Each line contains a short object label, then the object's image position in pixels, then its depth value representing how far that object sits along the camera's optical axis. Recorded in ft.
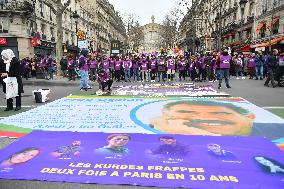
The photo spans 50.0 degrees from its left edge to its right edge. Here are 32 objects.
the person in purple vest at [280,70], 49.31
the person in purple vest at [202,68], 67.21
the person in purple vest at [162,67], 68.59
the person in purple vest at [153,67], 70.38
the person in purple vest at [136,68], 72.00
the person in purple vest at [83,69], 48.49
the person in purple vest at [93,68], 71.46
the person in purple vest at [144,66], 70.37
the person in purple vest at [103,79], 46.34
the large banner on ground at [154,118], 20.90
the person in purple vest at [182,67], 72.90
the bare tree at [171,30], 227.08
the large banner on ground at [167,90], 39.74
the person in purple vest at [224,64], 46.55
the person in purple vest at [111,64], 70.99
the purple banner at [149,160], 12.33
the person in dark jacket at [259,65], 67.01
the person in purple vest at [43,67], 82.97
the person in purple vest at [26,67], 81.49
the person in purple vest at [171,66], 69.10
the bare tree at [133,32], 274.36
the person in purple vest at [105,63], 64.04
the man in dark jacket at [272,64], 49.62
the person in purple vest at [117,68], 70.08
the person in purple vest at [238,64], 78.84
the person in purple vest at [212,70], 66.00
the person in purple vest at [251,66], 72.74
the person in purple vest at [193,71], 70.15
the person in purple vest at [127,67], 69.67
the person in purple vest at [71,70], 74.02
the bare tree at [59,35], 84.34
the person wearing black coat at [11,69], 30.60
